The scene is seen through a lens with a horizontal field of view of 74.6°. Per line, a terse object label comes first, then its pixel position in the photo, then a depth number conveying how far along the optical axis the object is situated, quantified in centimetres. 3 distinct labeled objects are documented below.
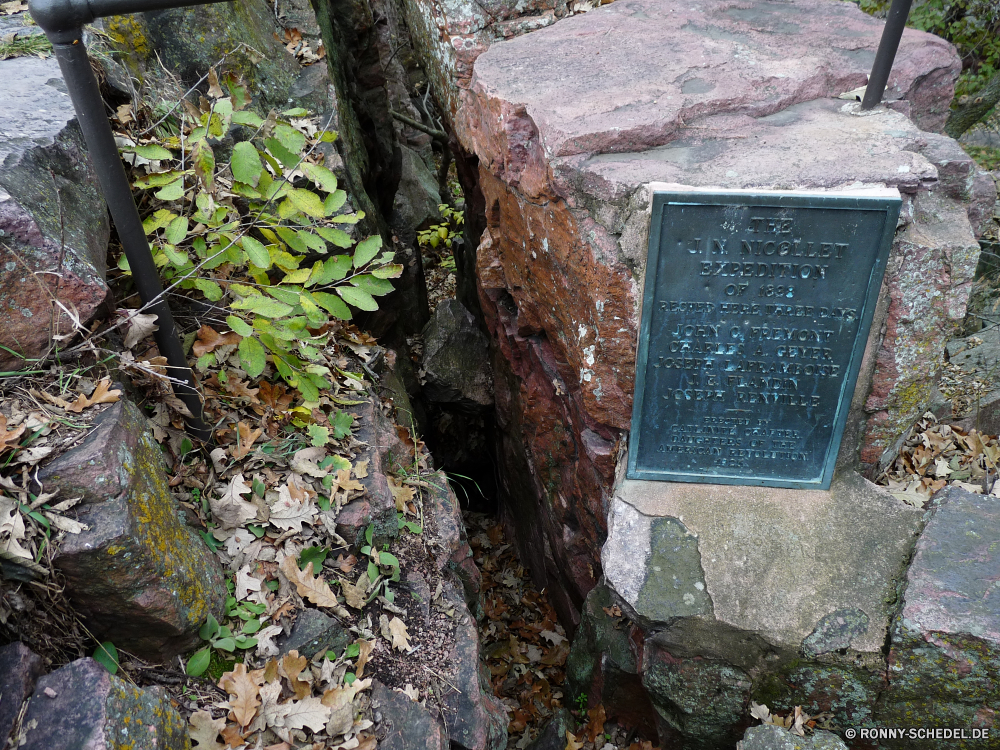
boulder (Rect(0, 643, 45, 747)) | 169
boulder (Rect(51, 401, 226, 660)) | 196
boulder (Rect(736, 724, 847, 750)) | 251
